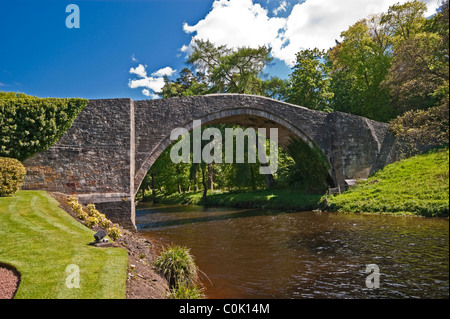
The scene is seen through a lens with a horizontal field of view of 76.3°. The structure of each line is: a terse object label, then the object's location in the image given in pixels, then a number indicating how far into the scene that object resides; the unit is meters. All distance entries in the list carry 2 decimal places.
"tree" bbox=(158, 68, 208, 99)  31.23
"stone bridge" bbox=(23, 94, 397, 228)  12.81
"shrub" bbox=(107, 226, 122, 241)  8.40
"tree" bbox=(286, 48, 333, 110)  24.75
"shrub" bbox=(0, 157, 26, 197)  10.45
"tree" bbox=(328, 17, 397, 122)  24.29
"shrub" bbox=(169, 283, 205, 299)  5.25
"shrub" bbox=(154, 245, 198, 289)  6.18
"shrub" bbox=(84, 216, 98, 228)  9.53
